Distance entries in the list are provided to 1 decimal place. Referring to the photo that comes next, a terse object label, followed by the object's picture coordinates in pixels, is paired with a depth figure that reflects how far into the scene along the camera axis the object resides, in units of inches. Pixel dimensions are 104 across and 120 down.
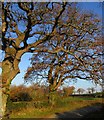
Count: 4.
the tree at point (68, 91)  938.7
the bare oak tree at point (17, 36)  299.8
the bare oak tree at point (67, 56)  418.9
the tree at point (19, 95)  675.8
